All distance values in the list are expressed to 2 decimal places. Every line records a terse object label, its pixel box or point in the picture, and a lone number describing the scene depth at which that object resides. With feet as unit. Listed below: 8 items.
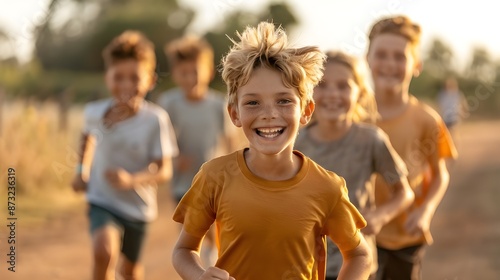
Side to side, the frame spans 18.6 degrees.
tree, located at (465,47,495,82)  146.10
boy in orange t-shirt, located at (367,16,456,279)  28.91
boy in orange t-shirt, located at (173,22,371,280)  17.30
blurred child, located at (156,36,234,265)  41.14
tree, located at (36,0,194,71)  142.18
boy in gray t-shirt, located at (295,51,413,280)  24.46
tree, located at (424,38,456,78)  152.00
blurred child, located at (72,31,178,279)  32.75
